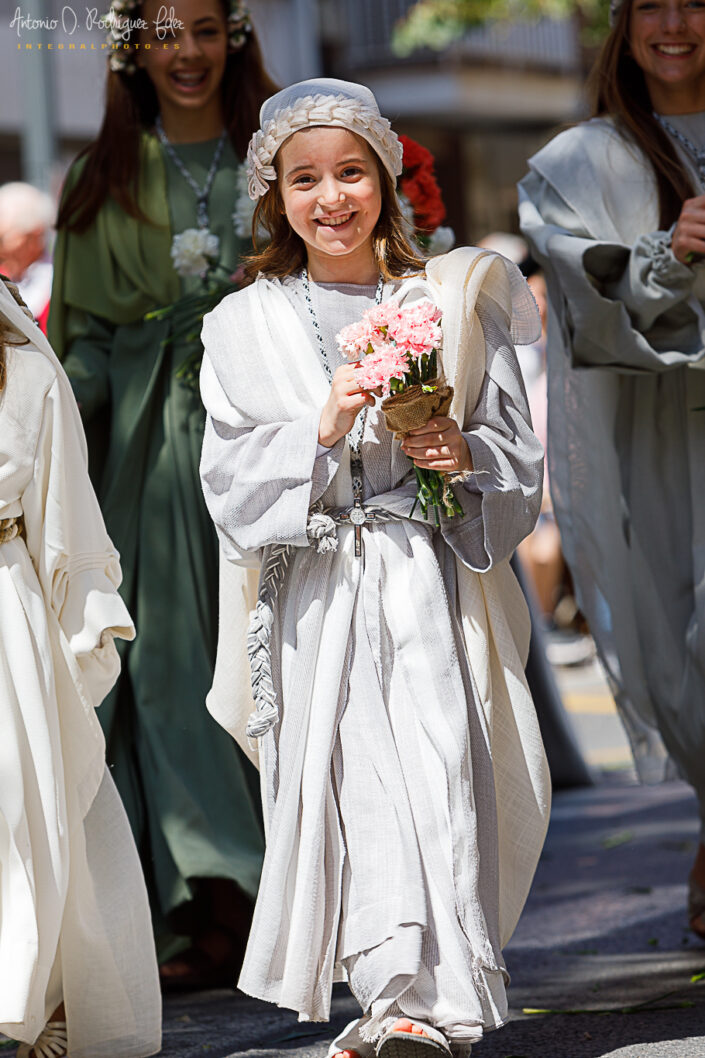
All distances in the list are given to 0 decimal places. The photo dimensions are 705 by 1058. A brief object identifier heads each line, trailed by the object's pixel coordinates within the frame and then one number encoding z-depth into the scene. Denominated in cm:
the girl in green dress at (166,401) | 1008
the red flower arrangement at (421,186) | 1030
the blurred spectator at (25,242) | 1577
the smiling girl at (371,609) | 746
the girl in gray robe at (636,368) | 973
